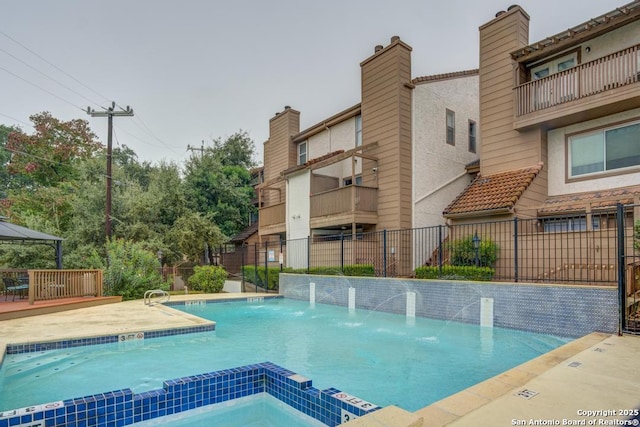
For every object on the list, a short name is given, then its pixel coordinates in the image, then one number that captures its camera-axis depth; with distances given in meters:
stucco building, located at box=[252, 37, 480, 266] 14.49
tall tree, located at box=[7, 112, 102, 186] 27.75
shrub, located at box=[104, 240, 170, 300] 13.55
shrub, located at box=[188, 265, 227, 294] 17.23
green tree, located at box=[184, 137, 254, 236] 21.38
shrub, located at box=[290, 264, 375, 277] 12.78
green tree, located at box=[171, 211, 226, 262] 18.38
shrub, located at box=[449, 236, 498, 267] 10.50
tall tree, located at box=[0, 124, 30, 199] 36.97
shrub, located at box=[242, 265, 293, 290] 16.72
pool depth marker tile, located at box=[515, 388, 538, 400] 3.13
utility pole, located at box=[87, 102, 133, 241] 17.11
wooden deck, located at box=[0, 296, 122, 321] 9.50
